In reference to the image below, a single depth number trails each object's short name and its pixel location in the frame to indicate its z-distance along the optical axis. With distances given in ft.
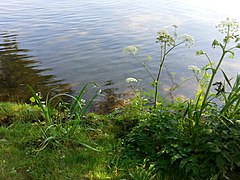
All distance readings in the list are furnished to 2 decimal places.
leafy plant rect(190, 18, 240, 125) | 7.85
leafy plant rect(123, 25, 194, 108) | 9.29
